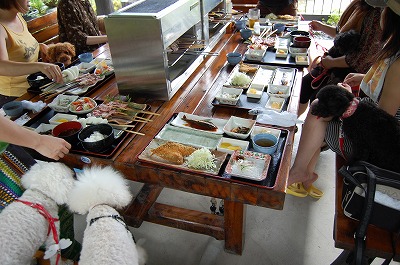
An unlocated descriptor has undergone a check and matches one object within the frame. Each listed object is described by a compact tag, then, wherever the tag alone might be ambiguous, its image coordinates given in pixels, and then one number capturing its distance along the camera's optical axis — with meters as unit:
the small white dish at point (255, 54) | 2.95
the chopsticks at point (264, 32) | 3.49
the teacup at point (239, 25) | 3.78
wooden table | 1.54
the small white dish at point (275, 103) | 2.15
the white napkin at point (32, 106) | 2.17
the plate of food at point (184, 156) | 1.61
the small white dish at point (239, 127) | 1.81
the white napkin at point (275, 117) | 1.95
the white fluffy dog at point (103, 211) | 1.40
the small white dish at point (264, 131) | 1.83
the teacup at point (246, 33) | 3.42
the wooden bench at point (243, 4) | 5.22
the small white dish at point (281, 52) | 2.99
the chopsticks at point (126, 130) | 1.92
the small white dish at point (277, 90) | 2.31
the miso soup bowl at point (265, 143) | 1.68
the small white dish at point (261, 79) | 2.40
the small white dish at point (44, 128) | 1.95
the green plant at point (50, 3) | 5.77
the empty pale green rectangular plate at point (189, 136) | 1.82
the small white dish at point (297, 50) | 3.00
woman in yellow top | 2.61
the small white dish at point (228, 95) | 2.17
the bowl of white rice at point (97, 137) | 1.75
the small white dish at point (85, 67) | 2.81
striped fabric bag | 1.74
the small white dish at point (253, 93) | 2.27
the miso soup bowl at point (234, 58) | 2.84
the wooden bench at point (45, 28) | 4.52
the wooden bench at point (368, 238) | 1.48
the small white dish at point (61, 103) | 2.17
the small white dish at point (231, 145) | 1.72
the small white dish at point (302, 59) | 2.82
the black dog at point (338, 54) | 2.71
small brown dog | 3.02
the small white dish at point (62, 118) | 2.05
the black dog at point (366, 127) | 1.67
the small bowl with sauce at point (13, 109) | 2.15
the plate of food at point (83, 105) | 2.13
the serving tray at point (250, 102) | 2.18
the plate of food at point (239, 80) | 2.44
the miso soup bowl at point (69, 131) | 1.82
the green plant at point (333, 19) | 6.30
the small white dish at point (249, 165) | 1.52
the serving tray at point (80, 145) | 1.76
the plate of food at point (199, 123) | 1.93
